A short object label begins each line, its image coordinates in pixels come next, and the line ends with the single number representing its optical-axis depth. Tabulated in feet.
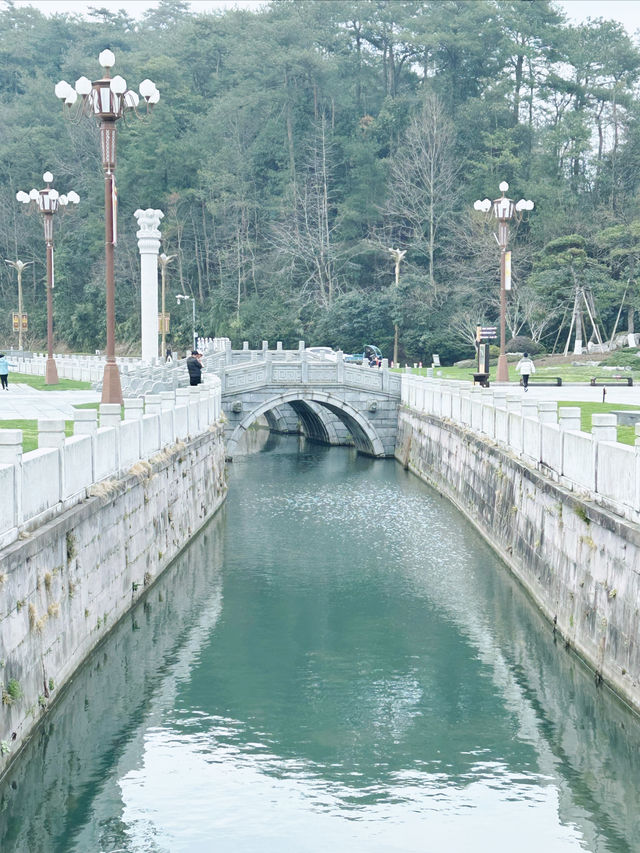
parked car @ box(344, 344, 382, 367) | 203.25
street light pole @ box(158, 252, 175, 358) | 232.12
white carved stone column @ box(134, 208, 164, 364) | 174.40
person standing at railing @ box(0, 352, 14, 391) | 135.23
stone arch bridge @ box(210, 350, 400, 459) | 147.23
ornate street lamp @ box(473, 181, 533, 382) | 135.44
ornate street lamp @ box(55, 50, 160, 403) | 84.89
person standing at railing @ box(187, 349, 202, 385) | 115.34
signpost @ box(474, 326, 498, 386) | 127.85
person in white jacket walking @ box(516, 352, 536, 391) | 126.82
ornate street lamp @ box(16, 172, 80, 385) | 141.59
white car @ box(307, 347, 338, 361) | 196.59
